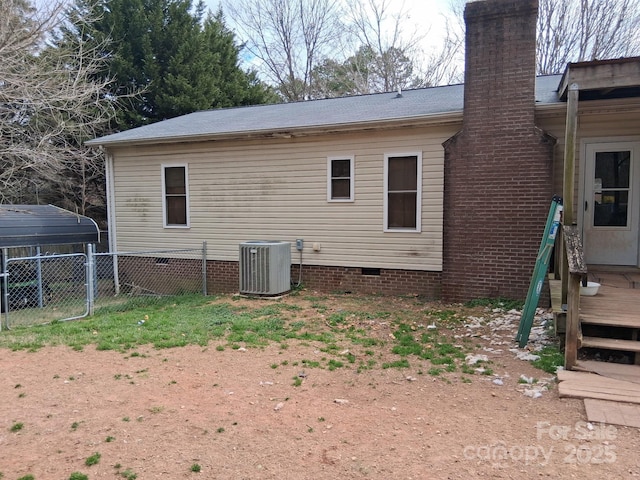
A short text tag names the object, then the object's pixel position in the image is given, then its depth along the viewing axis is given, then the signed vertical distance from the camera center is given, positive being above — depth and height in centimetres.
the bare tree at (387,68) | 2166 +698
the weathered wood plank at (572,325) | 430 -110
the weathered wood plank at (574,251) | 439 -42
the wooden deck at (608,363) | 353 -149
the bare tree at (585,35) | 1695 +694
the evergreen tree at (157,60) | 1695 +588
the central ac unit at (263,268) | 859 -109
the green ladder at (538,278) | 512 -77
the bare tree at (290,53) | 2330 +826
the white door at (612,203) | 714 +12
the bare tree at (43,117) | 1029 +262
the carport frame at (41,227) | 950 -36
